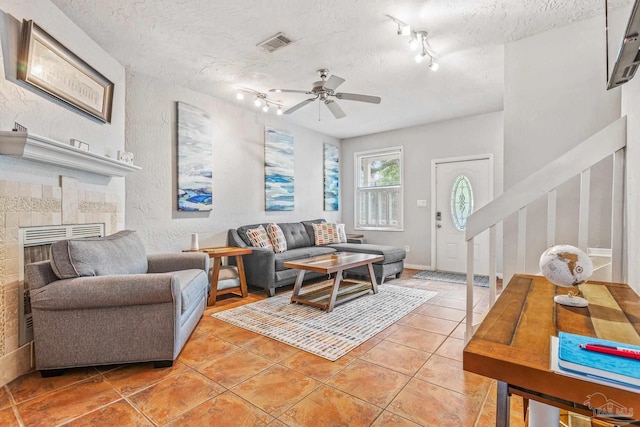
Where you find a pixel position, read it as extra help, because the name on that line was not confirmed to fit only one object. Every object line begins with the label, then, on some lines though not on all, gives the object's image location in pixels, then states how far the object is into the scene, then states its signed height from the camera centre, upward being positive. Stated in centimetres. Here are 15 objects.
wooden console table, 66 -35
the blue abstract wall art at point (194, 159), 381 +64
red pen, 72 -33
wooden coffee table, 321 -82
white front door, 491 +10
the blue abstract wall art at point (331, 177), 612 +67
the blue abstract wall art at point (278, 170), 495 +67
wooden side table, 347 -66
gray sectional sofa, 383 -61
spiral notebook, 65 -34
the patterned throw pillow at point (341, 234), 545 -41
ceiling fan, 303 +122
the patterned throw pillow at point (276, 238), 444 -40
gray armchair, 191 -66
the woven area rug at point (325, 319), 244 -102
